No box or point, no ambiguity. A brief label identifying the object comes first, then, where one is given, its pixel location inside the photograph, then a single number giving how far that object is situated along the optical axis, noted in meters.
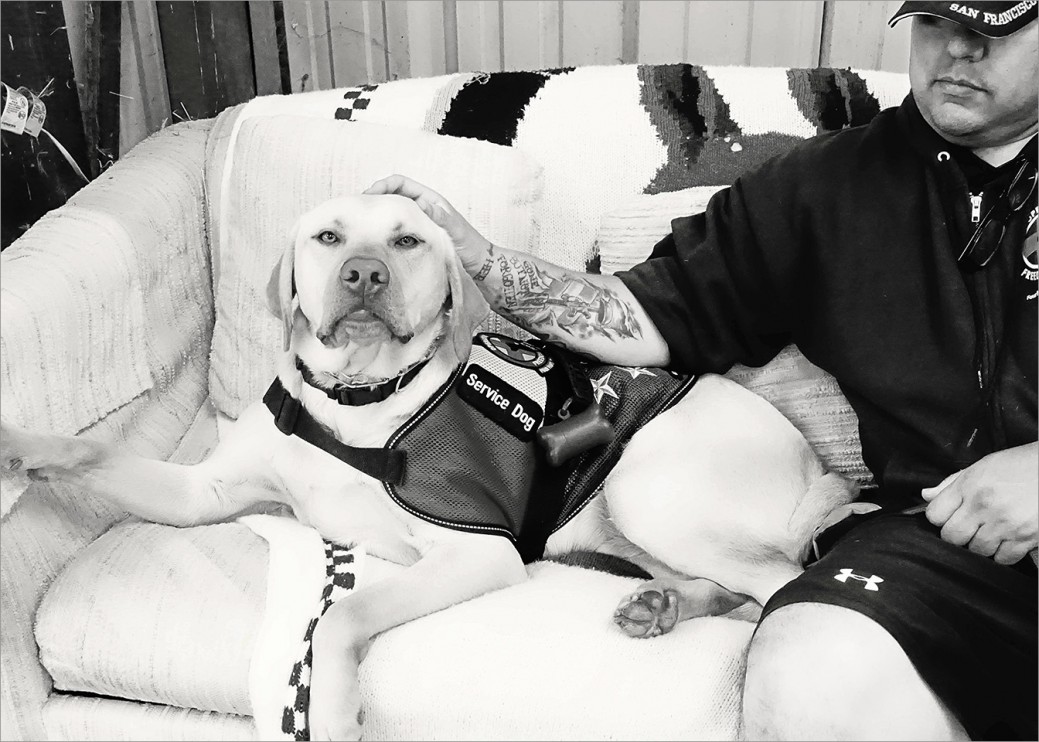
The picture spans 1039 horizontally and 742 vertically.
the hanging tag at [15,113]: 2.12
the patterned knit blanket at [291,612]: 1.47
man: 1.36
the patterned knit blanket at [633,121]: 2.15
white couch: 1.49
